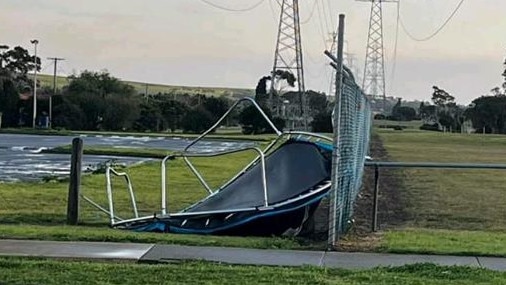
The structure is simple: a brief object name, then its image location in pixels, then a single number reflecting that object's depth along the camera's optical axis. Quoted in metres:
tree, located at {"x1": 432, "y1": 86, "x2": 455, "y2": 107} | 155.57
